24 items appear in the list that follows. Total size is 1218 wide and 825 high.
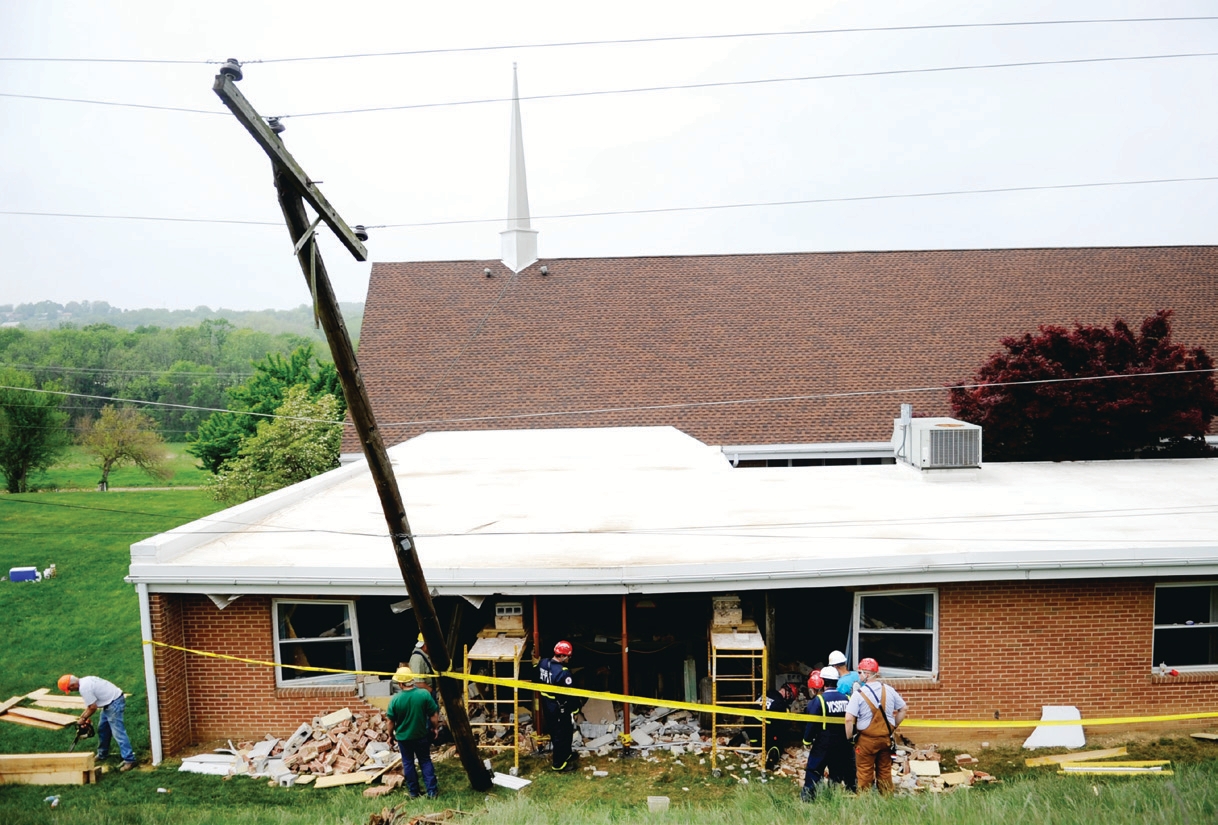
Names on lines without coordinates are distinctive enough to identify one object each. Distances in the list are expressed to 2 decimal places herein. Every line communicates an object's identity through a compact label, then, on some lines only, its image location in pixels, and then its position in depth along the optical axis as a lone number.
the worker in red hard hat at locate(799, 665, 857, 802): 9.34
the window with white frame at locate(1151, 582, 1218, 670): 12.01
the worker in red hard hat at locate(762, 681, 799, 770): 10.56
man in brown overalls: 9.10
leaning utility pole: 7.16
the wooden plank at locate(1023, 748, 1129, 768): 10.70
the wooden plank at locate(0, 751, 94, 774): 10.48
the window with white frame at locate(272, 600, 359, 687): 11.74
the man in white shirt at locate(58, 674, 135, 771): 10.78
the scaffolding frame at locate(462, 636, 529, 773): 10.77
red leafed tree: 20.27
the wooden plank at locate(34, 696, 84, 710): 12.67
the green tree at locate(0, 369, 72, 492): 42.84
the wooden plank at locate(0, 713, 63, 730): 12.02
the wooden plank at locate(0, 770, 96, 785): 10.45
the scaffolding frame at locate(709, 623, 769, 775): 10.74
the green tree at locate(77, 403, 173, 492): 49.19
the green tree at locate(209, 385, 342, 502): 27.56
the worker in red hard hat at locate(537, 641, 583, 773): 10.23
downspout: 10.88
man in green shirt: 9.55
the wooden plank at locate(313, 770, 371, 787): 10.26
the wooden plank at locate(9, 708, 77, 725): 12.05
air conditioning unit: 17.50
